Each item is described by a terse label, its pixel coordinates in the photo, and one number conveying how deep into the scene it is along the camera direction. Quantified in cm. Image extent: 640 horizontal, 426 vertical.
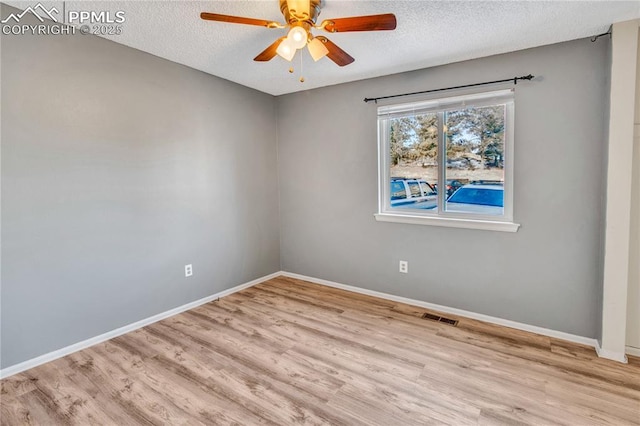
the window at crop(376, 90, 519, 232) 281
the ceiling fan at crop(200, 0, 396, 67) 172
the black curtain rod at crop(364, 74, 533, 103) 260
